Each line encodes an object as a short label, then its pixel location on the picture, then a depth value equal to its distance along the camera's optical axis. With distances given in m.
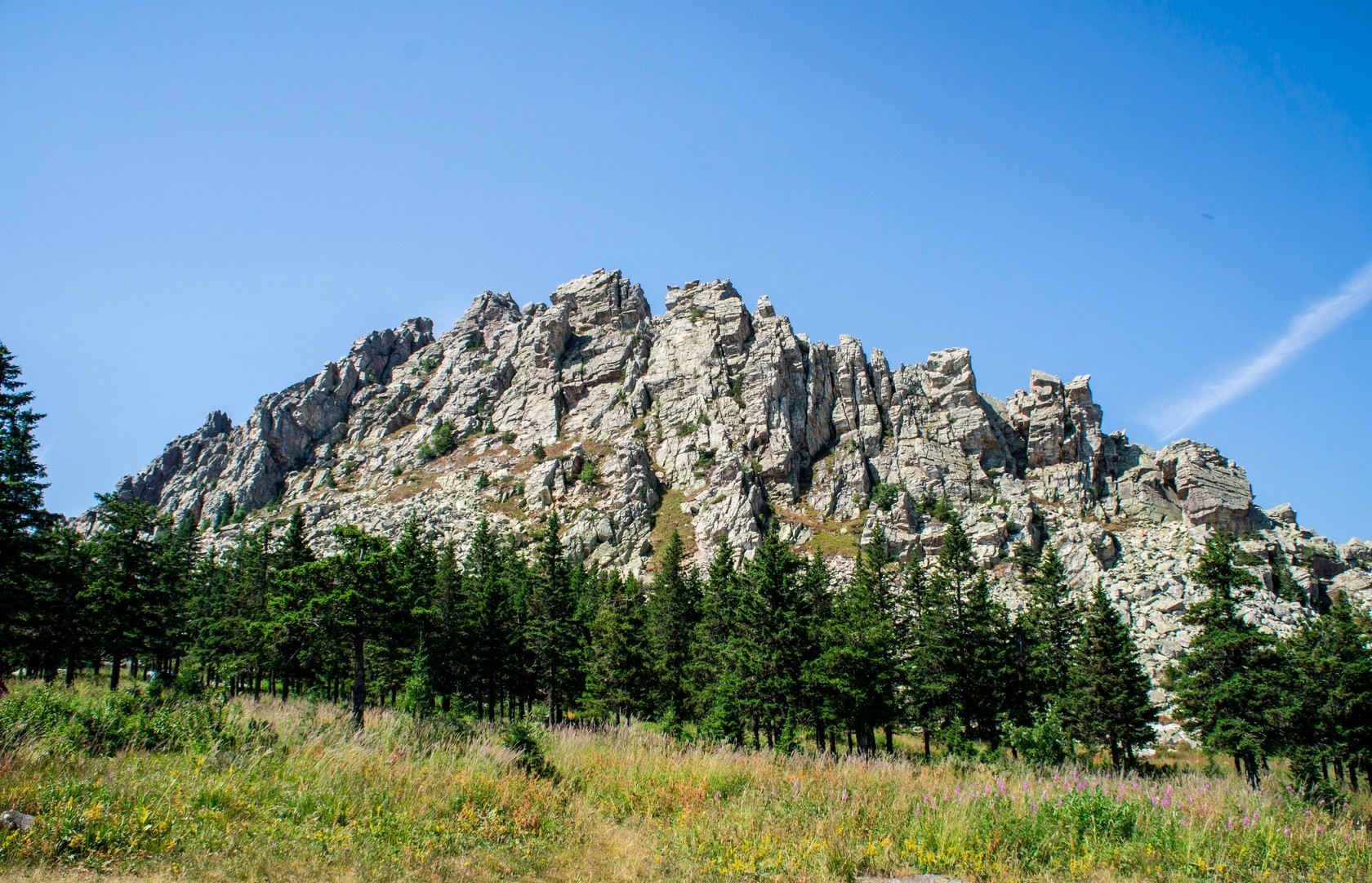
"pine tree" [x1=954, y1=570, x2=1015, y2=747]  41.88
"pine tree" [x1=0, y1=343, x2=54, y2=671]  25.23
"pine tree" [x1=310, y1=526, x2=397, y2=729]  22.12
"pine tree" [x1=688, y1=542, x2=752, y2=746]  30.06
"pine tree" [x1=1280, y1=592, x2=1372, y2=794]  34.38
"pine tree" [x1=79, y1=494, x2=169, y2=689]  35.16
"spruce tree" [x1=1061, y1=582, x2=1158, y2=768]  40.84
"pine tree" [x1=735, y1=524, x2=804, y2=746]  32.44
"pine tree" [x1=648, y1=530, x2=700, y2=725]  47.50
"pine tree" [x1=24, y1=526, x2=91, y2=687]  31.53
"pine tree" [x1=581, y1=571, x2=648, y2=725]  41.88
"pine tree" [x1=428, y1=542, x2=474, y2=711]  44.00
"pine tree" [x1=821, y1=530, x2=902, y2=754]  33.81
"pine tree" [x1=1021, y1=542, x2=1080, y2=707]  45.72
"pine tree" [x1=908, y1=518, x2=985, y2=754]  42.03
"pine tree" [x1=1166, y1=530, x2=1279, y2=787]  32.22
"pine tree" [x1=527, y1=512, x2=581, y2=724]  44.38
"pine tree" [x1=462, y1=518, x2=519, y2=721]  44.72
